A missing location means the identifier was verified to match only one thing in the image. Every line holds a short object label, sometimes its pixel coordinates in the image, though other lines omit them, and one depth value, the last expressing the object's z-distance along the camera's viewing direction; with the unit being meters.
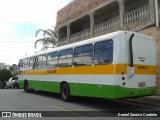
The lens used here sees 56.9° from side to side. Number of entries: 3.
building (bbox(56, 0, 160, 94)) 8.64
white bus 5.77
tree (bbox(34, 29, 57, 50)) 18.27
